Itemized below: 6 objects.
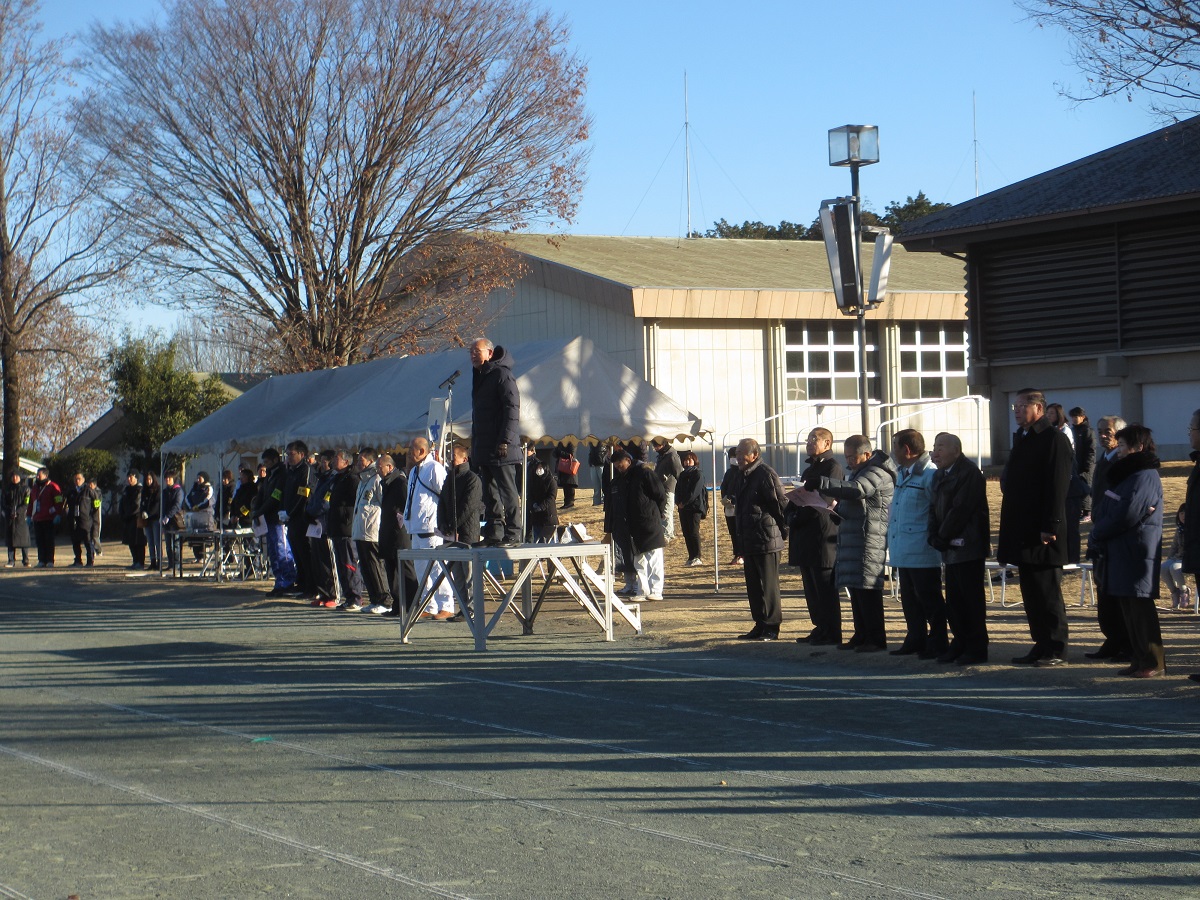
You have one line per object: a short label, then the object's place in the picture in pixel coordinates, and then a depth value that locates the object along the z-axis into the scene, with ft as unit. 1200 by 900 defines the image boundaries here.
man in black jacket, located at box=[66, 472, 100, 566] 94.96
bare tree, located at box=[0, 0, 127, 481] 119.65
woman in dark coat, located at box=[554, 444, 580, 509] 103.89
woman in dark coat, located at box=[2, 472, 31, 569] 99.45
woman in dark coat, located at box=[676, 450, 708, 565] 73.61
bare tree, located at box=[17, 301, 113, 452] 180.04
